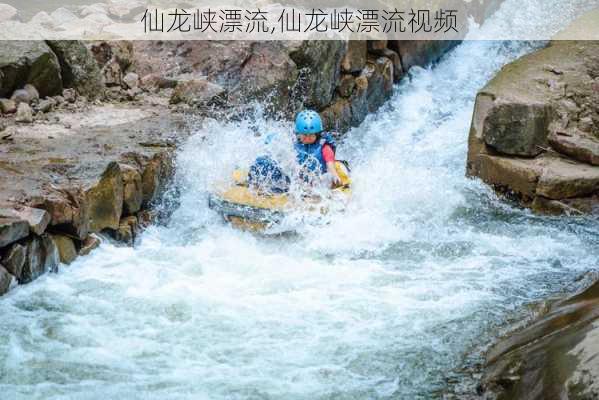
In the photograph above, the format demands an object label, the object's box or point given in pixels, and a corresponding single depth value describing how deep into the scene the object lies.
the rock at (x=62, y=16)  9.81
